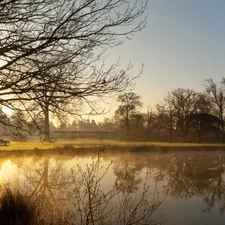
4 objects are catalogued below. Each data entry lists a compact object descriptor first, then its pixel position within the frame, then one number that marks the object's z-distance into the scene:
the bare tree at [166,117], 48.56
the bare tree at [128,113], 50.65
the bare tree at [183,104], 51.25
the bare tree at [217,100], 48.91
